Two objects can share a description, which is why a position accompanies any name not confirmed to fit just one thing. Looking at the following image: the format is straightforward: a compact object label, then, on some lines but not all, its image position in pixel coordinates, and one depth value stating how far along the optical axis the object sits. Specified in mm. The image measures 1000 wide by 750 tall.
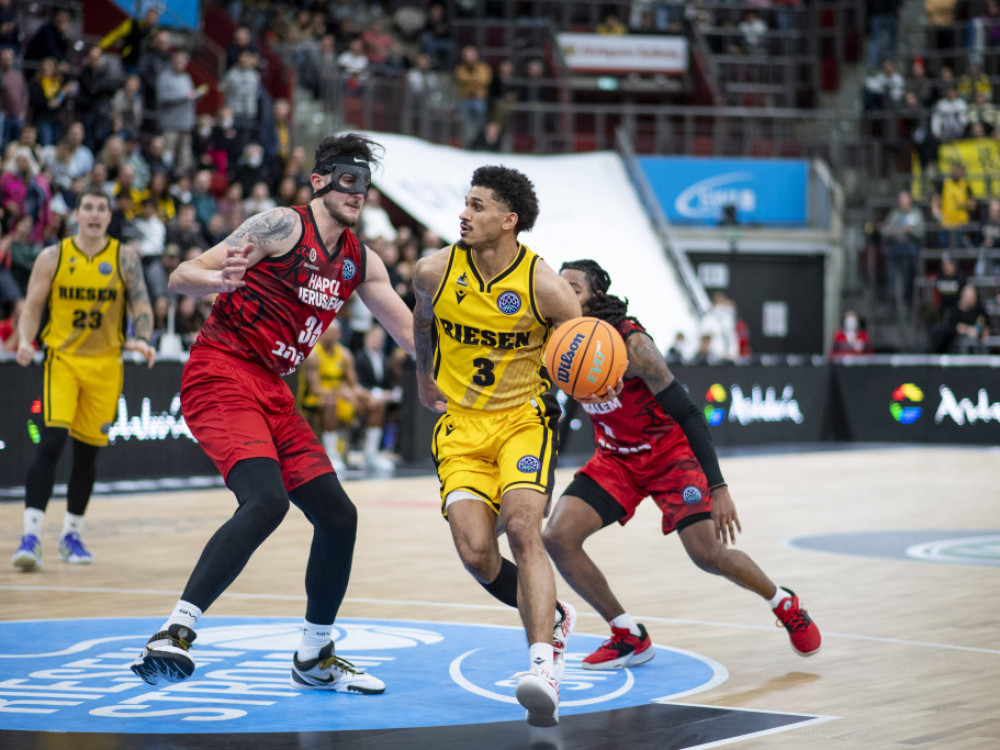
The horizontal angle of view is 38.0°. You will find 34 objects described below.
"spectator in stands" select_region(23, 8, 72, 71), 18266
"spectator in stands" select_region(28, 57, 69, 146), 17344
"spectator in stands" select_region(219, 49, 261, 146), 20219
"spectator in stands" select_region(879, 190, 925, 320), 25234
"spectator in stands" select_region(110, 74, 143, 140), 18312
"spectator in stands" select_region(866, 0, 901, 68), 29984
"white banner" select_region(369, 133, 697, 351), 23109
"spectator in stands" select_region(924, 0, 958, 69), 29234
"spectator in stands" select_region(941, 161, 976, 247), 25891
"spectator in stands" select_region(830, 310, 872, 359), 25031
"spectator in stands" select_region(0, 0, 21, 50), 17844
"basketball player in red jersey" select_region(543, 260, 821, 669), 6355
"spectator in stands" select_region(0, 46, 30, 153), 16969
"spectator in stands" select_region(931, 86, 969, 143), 26641
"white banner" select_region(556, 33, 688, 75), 28625
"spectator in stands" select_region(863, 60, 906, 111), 27859
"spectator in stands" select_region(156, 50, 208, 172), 19125
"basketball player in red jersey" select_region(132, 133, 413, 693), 5719
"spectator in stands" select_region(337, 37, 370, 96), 22734
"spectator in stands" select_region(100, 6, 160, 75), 19328
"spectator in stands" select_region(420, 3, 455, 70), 26375
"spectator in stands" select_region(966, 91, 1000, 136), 26453
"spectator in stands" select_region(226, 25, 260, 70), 20500
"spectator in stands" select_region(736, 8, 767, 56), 30156
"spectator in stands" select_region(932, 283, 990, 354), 23125
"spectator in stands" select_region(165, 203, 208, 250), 16812
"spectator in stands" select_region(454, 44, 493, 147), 24922
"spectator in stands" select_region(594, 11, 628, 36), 28938
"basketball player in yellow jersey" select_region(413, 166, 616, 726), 5613
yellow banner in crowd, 25922
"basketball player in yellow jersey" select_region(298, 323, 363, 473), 16344
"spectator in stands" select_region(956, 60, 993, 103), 27141
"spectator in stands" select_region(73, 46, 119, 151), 17953
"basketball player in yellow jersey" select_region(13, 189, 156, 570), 9250
